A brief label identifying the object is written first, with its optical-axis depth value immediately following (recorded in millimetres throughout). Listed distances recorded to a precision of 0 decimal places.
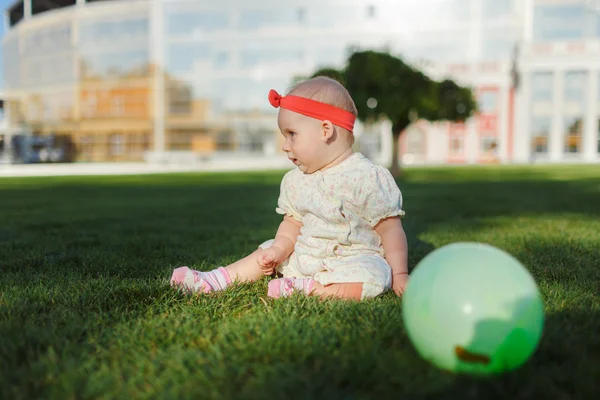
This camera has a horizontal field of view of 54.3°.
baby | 2516
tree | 16141
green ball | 1530
